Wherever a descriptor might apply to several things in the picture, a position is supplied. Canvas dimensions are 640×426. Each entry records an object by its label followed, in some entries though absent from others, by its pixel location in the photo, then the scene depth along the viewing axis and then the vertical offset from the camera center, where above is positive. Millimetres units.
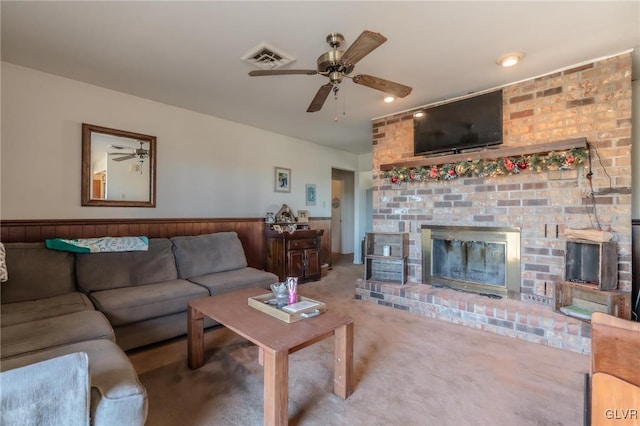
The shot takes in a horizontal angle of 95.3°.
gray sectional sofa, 1267 -678
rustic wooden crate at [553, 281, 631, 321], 2238 -711
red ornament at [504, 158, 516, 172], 2779 +467
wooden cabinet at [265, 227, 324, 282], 4207 -613
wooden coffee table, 1407 -677
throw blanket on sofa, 2488 -300
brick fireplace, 2357 +282
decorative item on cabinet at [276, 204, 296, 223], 4594 -43
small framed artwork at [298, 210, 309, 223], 4980 -62
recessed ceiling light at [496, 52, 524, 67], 2324 +1269
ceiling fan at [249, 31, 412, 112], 1617 +941
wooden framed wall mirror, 2914 +466
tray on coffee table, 1787 -628
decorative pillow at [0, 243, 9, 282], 2084 -407
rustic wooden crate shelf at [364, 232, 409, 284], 3576 -538
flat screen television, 2953 +955
